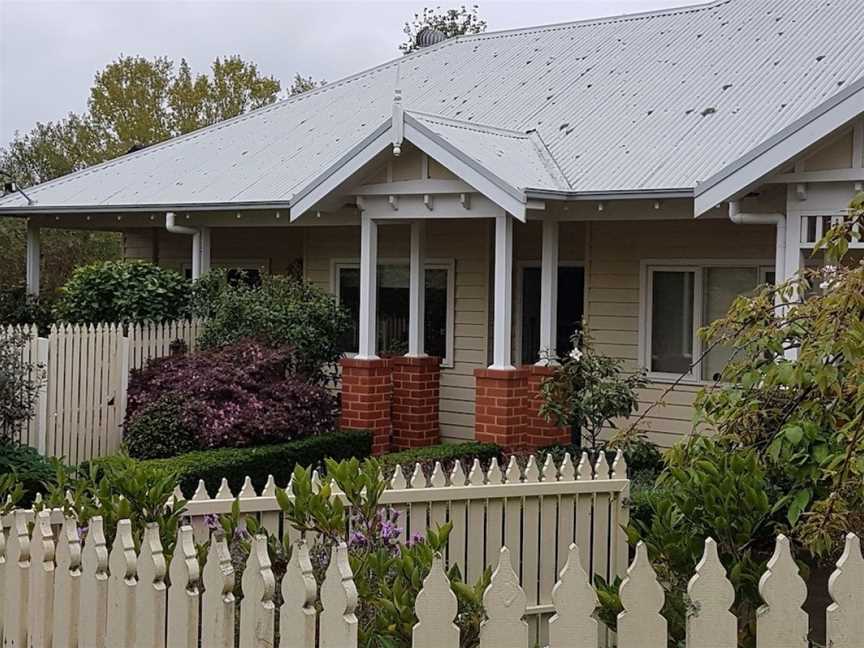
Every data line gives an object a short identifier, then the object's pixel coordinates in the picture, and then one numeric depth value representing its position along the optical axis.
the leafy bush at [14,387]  12.23
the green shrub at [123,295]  15.62
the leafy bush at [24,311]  18.97
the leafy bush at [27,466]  10.96
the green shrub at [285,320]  14.67
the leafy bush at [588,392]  11.90
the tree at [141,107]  49.22
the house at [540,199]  12.71
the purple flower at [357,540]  5.33
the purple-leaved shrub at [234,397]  12.98
